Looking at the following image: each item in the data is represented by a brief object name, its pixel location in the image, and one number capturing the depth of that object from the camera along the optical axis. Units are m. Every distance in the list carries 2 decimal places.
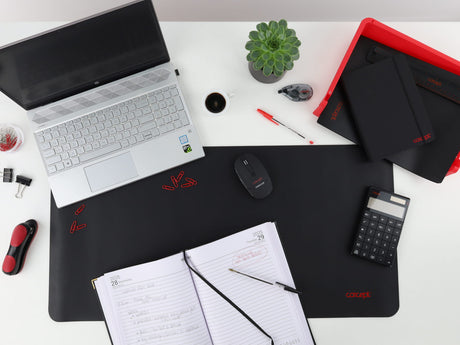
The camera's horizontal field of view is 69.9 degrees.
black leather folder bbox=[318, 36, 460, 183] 0.94
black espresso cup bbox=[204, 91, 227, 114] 0.98
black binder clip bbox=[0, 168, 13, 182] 0.98
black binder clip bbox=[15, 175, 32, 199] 0.97
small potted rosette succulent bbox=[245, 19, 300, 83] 0.85
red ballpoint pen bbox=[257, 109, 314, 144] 0.98
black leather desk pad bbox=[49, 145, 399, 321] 0.95
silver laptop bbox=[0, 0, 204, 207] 0.93
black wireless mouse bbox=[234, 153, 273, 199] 0.95
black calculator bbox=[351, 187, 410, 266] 0.93
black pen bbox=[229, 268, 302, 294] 0.90
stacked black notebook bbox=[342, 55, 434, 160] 0.91
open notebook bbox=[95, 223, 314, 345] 0.90
